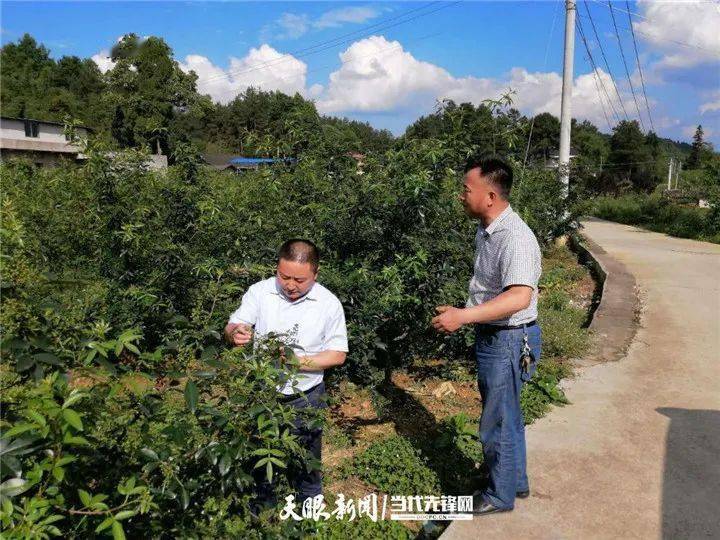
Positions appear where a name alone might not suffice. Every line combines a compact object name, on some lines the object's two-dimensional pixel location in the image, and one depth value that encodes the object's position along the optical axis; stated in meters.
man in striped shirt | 2.66
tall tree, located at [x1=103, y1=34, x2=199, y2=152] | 39.97
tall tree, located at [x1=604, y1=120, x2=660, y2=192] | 51.66
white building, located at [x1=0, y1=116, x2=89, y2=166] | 35.03
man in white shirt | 2.69
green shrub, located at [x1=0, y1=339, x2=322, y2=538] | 1.36
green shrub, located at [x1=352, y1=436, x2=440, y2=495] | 3.45
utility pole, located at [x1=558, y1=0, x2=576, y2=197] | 12.93
